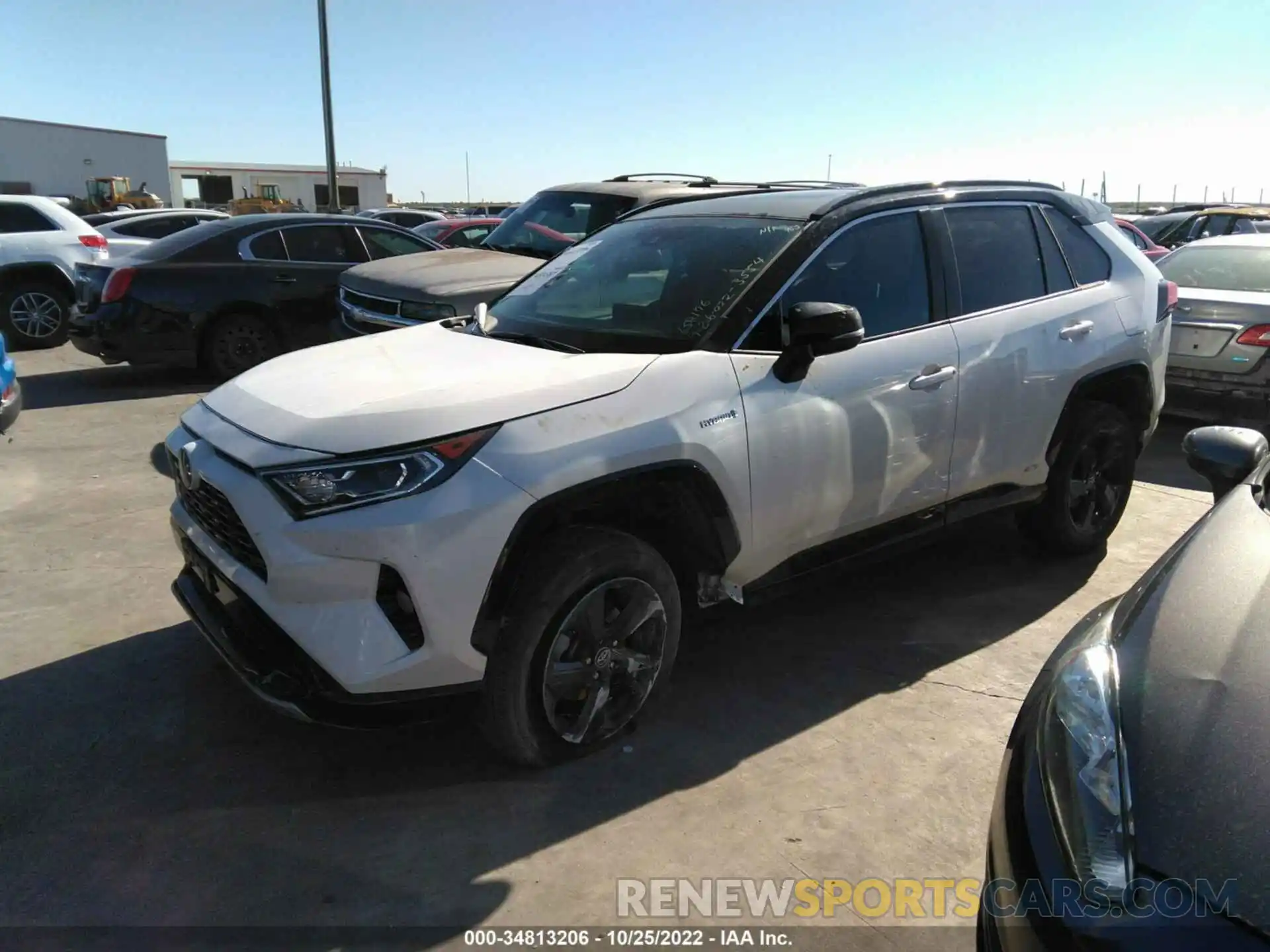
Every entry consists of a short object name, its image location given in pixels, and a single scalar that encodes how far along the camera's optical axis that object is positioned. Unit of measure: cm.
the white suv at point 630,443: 262
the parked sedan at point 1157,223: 1636
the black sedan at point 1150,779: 154
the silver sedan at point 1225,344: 677
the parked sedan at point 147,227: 1391
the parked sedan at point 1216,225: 1446
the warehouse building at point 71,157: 4891
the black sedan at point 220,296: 841
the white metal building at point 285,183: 5503
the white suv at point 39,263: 1063
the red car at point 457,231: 1486
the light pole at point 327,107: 1752
